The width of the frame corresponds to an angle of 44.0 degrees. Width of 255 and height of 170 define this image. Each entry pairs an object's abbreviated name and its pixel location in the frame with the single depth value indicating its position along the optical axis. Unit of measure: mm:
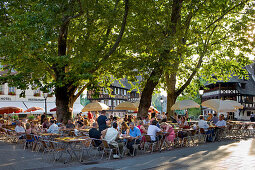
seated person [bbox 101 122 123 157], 12227
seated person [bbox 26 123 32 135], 15889
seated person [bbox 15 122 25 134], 16906
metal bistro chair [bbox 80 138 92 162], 12102
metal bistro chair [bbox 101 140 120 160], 12030
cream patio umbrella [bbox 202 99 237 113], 22031
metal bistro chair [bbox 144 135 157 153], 13688
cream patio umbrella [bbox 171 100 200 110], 21953
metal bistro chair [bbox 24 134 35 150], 14721
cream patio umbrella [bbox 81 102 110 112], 24153
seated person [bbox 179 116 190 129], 16594
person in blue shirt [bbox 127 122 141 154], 13035
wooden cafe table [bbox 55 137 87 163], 11322
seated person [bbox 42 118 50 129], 18703
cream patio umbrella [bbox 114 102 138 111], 25775
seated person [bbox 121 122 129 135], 13880
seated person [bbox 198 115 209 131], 17609
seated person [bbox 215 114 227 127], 19078
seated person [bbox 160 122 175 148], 14633
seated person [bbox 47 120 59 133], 15969
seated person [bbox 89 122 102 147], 12695
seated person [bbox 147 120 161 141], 13836
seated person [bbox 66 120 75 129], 18172
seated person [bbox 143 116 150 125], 18756
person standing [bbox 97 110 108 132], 13391
